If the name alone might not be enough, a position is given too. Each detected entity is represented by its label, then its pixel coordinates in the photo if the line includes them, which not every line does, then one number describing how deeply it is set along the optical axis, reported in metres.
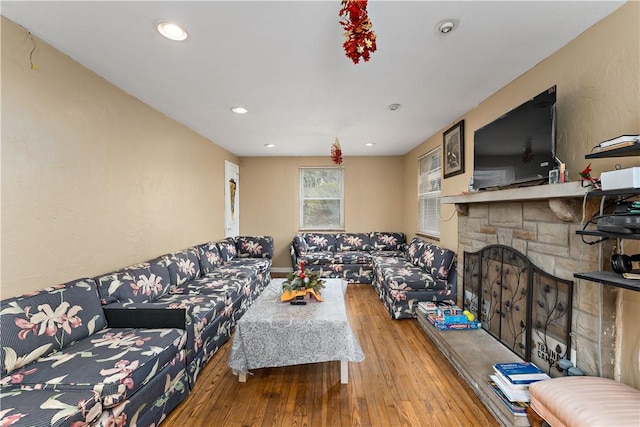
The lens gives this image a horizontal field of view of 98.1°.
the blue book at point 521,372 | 1.73
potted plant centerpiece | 2.57
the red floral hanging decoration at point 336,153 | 4.04
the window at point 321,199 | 5.87
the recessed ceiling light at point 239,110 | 3.04
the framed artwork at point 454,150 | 3.32
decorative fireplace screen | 1.85
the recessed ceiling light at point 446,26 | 1.63
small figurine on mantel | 1.44
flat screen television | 1.83
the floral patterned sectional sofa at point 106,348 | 1.31
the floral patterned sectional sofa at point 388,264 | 3.38
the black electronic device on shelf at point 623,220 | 1.25
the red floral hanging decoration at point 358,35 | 1.17
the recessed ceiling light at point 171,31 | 1.66
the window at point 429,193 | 4.25
